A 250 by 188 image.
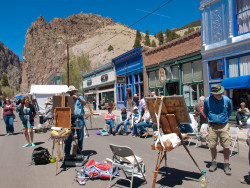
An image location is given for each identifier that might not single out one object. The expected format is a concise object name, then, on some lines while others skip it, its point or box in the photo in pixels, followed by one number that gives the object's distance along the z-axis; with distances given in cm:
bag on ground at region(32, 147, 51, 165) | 607
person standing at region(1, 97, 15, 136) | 1161
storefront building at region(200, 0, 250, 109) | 1155
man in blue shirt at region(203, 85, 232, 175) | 492
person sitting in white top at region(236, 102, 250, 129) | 1060
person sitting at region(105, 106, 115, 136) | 1083
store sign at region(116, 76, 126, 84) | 2396
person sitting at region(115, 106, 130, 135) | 1066
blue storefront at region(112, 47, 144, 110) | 2202
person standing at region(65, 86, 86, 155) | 605
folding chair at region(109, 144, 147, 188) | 425
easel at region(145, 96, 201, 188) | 416
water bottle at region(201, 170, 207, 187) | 402
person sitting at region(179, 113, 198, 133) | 501
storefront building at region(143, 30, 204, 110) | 1494
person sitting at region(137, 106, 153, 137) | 972
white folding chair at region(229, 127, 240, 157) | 669
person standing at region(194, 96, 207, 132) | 875
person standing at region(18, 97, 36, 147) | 853
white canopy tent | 2214
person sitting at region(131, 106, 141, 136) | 1007
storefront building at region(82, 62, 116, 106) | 2867
